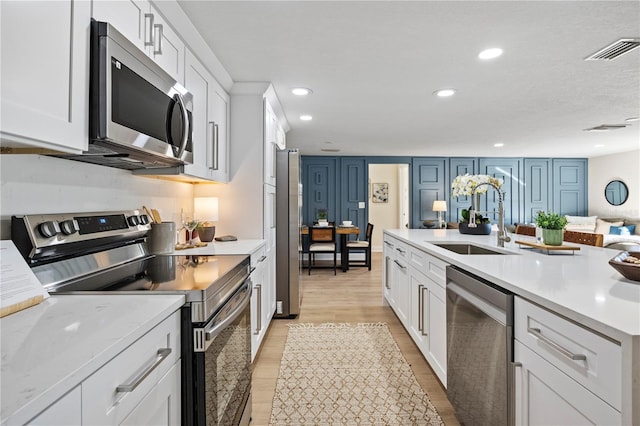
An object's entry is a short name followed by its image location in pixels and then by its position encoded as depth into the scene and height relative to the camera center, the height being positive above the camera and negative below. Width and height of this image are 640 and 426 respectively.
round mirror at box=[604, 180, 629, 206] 7.29 +0.51
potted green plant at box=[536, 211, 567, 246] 2.01 -0.07
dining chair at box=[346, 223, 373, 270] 6.30 -0.56
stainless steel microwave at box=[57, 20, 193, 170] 1.18 +0.43
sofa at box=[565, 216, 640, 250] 6.01 -0.22
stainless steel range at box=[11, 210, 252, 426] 1.19 -0.27
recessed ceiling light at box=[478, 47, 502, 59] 2.37 +1.13
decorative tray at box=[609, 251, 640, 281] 1.26 -0.19
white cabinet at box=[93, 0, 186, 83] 1.30 +0.84
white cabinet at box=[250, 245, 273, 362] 2.44 -0.66
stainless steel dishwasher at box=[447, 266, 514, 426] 1.33 -0.59
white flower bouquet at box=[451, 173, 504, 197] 3.02 +0.30
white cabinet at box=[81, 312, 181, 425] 0.72 -0.42
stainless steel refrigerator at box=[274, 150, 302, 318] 3.58 -0.17
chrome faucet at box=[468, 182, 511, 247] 2.37 -0.09
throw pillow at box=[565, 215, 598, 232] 7.52 -0.15
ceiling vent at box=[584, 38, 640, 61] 2.24 +1.14
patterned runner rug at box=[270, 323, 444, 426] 1.94 -1.12
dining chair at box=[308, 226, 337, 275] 5.89 -0.38
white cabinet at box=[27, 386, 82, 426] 0.57 -0.35
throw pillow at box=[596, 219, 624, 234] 7.03 -0.18
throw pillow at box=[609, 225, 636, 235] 6.59 -0.26
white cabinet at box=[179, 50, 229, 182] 2.20 +0.65
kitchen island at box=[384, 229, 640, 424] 0.82 -0.26
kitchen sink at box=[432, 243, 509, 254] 2.72 -0.26
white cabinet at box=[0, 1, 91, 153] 0.86 +0.39
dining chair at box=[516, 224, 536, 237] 3.29 -0.14
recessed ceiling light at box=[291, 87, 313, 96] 3.21 +1.17
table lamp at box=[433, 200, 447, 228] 7.67 +0.21
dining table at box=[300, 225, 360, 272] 6.22 -0.51
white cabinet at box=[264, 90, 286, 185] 3.08 +0.74
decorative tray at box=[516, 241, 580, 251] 1.97 -0.18
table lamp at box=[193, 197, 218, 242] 2.89 +0.04
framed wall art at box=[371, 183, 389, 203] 9.27 +0.60
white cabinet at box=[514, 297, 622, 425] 0.87 -0.46
